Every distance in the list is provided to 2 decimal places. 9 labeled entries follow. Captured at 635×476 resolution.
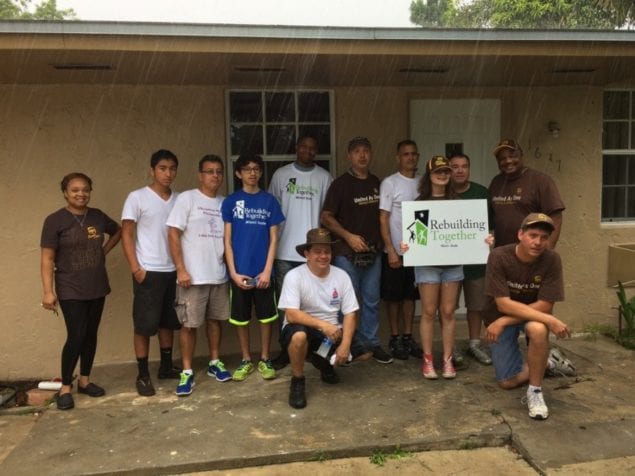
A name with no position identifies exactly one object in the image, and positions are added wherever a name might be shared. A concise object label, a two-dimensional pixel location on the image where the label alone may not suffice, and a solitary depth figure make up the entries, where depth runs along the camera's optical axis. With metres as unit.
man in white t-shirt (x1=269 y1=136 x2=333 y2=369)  4.83
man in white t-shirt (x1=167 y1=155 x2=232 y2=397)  4.41
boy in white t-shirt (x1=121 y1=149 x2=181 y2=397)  4.40
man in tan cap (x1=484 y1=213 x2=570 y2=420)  3.81
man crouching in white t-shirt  4.09
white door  5.72
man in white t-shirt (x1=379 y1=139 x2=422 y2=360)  4.73
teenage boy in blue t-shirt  4.52
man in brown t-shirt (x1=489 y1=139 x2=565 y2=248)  4.55
